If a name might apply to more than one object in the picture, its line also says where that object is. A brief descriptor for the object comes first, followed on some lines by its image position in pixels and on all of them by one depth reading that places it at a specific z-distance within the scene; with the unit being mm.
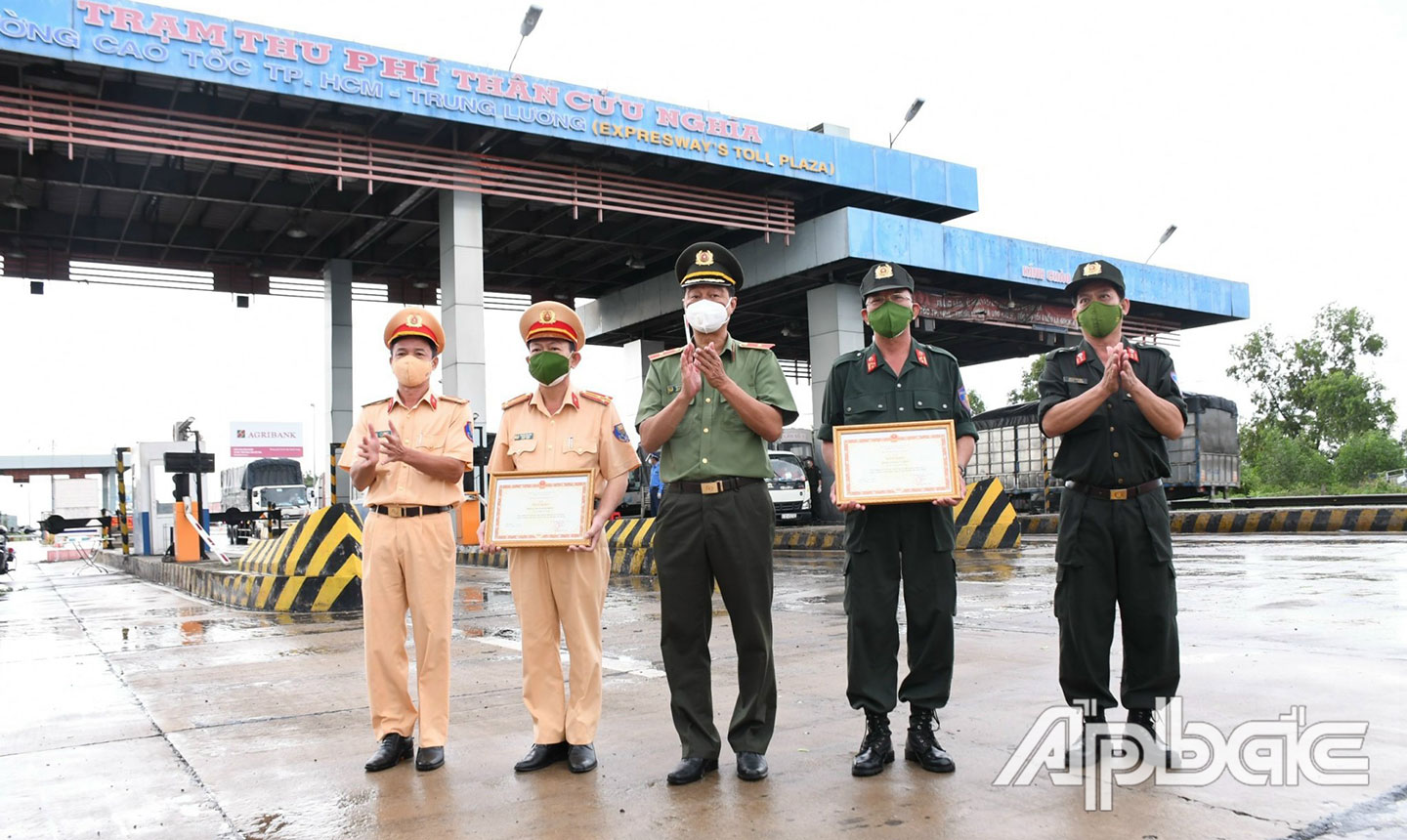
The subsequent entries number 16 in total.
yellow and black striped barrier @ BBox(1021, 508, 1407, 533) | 17594
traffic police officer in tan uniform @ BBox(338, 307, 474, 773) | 4293
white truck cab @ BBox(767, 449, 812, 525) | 26445
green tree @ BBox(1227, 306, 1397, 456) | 55281
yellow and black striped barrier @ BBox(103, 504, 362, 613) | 10906
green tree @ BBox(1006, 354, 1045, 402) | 66625
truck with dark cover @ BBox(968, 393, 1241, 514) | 27797
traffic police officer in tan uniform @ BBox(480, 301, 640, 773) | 4195
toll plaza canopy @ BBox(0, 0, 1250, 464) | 17688
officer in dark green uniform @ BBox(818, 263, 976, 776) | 3967
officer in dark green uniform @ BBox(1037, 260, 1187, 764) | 3893
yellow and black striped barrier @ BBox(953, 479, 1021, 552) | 16984
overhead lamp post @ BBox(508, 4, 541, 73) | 19359
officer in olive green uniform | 3922
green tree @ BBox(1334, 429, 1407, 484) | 47406
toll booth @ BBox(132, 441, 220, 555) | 20703
